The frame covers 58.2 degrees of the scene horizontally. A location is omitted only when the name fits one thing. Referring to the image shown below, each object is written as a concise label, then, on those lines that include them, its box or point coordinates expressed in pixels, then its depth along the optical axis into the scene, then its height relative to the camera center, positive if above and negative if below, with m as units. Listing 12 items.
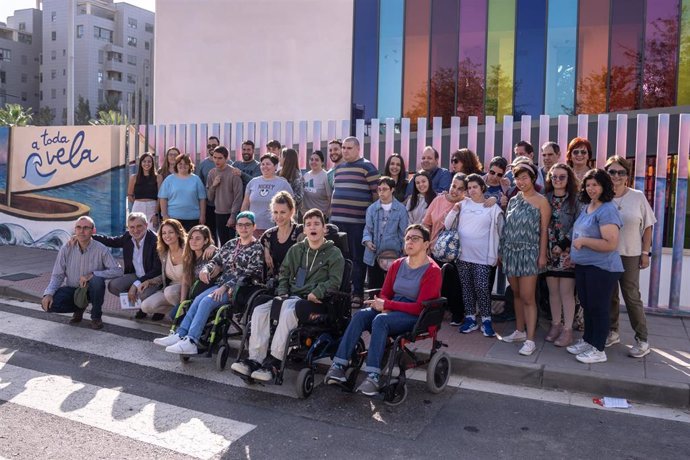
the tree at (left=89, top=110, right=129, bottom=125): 47.66 +5.02
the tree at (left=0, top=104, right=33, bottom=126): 52.78 +5.33
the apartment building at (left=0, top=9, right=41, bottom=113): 76.31 +14.98
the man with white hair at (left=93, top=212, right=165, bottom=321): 7.06 -0.88
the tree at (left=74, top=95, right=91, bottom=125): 65.44 +7.30
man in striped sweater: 7.64 -0.09
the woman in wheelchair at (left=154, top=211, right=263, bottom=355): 5.66 -0.89
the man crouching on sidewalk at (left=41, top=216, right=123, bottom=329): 7.08 -1.09
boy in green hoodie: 5.12 -0.90
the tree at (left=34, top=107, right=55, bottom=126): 65.94 +6.90
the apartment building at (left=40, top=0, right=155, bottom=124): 73.69 +15.62
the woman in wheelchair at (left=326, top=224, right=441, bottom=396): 4.81 -0.94
